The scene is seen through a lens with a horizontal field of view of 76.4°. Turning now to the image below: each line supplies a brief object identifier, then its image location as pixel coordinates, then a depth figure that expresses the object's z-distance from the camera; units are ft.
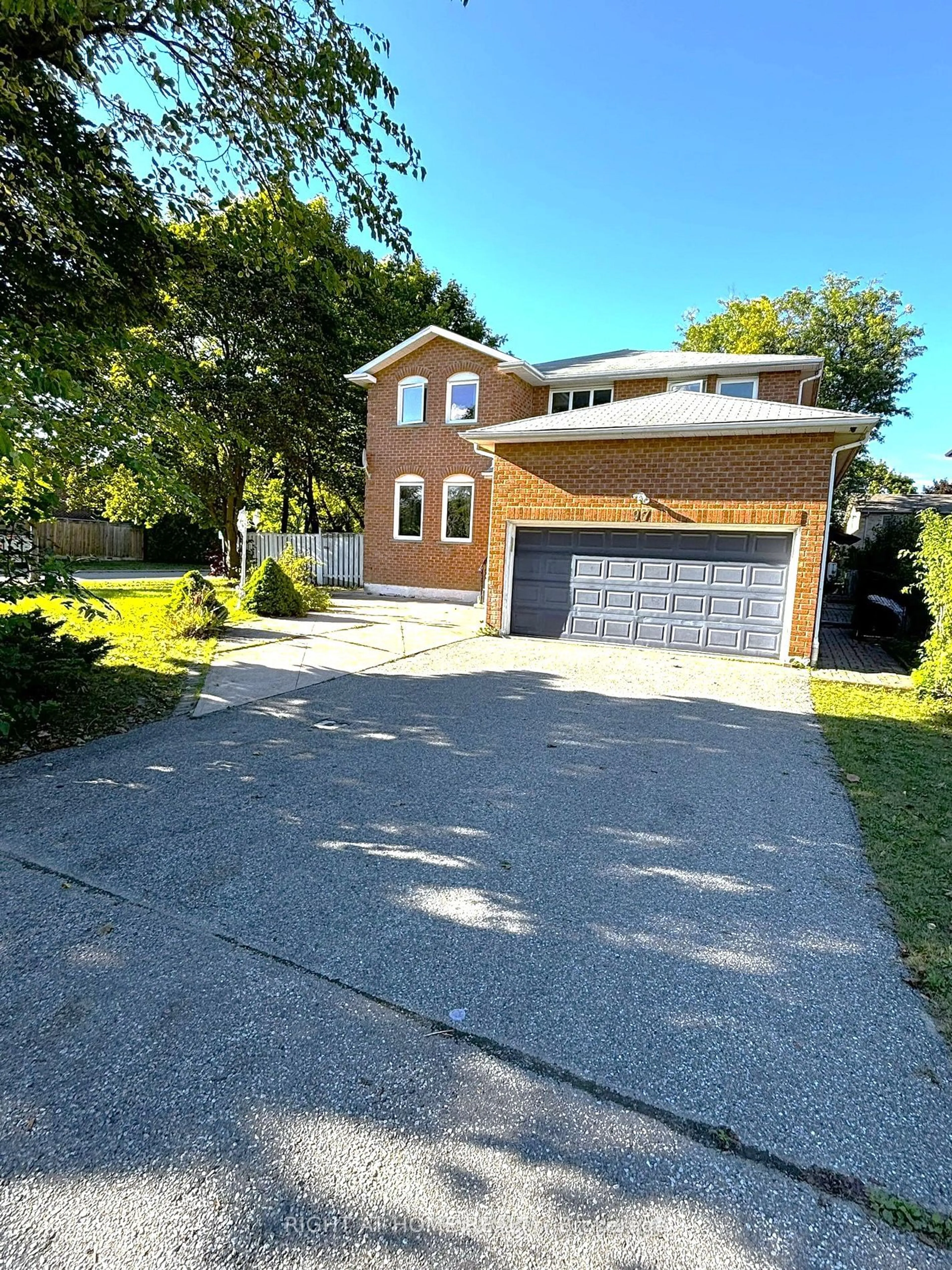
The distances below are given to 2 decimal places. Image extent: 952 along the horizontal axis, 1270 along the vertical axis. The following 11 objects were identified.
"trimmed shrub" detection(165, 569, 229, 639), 32.89
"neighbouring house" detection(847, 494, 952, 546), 67.82
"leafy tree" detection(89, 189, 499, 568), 17.19
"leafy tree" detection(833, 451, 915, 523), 100.78
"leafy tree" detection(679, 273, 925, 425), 85.05
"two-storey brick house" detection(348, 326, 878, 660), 30.45
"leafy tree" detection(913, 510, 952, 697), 22.98
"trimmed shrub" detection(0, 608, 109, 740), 16.21
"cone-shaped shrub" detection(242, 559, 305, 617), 40.88
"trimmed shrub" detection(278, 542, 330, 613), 44.60
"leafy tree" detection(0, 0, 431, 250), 15.58
